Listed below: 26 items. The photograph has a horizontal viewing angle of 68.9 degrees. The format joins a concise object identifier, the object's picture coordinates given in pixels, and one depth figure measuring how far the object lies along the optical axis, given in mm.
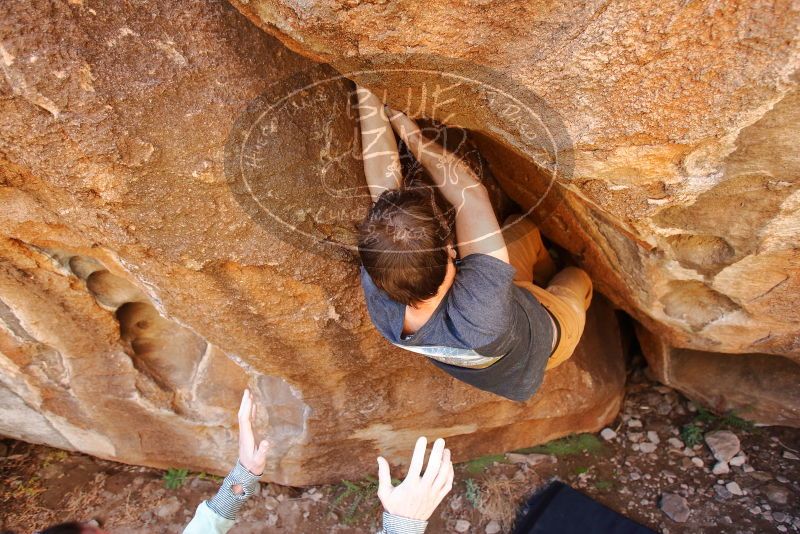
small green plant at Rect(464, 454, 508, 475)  2635
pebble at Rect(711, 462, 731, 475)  2488
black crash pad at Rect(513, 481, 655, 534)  2338
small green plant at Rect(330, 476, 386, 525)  2568
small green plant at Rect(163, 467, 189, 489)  2713
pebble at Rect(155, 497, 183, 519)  2646
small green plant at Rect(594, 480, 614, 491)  2520
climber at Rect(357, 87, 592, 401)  1314
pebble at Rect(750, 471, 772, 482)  2439
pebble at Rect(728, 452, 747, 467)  2502
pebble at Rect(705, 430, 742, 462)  2525
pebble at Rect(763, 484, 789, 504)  2350
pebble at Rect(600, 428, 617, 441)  2711
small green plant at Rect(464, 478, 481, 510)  2537
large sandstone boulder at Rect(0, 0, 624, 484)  1260
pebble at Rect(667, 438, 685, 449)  2635
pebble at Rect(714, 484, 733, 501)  2408
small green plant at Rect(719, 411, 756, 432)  2582
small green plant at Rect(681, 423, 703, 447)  2619
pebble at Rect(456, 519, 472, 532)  2479
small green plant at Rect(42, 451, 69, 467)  2848
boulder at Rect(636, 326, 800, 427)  2428
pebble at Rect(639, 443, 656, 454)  2643
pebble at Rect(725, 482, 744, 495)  2414
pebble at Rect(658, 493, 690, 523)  2365
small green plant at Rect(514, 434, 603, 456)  2662
